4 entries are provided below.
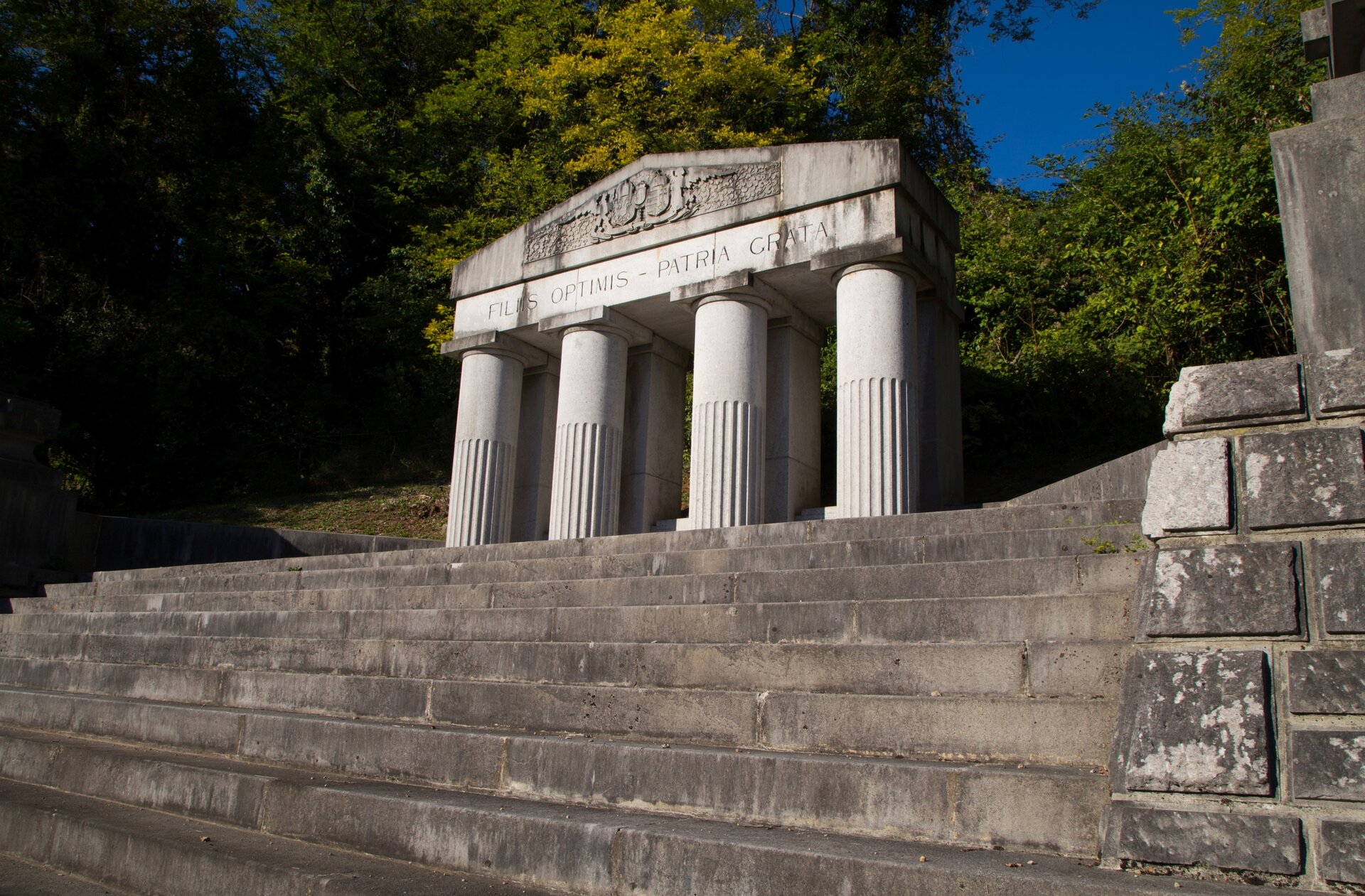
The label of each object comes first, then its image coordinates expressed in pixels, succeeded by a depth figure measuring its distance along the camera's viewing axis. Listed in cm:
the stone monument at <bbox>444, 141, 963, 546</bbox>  1109
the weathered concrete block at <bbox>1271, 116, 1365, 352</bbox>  411
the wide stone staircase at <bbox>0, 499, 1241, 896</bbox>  360
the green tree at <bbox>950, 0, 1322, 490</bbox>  1723
